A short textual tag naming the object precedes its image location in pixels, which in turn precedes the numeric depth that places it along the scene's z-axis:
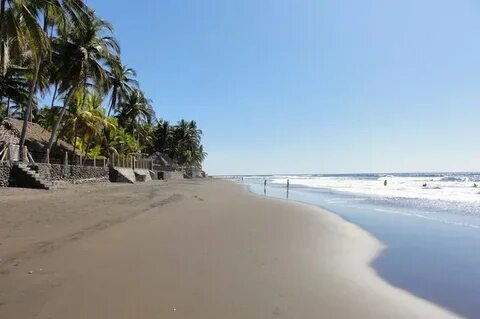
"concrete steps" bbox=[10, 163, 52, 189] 21.28
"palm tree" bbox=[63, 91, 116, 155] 35.34
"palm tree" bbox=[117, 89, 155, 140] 57.66
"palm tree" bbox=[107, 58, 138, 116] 48.84
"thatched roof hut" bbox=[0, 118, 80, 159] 28.52
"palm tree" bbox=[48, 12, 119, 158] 30.67
